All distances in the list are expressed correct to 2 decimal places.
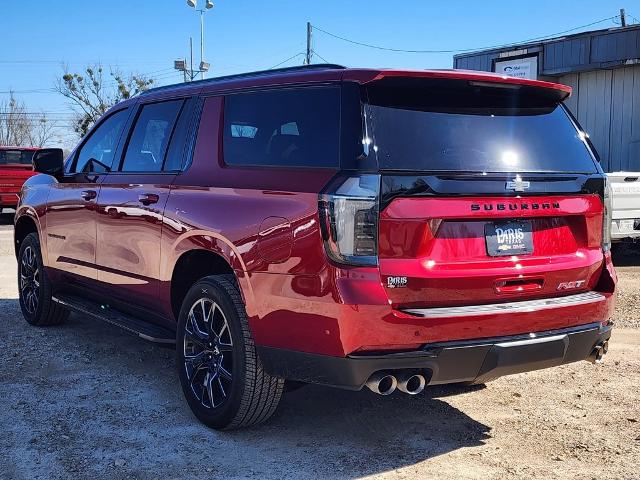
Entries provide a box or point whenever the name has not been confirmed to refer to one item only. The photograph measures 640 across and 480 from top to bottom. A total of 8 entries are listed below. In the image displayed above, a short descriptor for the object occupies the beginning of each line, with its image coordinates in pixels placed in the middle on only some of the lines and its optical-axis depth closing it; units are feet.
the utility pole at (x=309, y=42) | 133.55
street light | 96.07
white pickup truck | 31.42
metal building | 50.90
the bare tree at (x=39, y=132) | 234.38
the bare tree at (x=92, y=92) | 166.65
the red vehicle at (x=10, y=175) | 57.93
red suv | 10.48
